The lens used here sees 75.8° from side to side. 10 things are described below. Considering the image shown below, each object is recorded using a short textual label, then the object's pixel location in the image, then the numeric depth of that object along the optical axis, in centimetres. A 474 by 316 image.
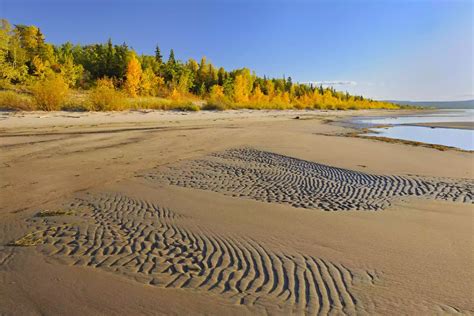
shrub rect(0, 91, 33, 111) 1572
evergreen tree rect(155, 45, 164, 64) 6119
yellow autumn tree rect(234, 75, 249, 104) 4640
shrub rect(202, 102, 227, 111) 2911
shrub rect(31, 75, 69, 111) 1652
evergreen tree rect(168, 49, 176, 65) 5484
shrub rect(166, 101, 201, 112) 2508
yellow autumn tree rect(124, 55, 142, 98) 3641
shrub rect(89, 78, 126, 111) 1866
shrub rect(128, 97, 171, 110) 2273
